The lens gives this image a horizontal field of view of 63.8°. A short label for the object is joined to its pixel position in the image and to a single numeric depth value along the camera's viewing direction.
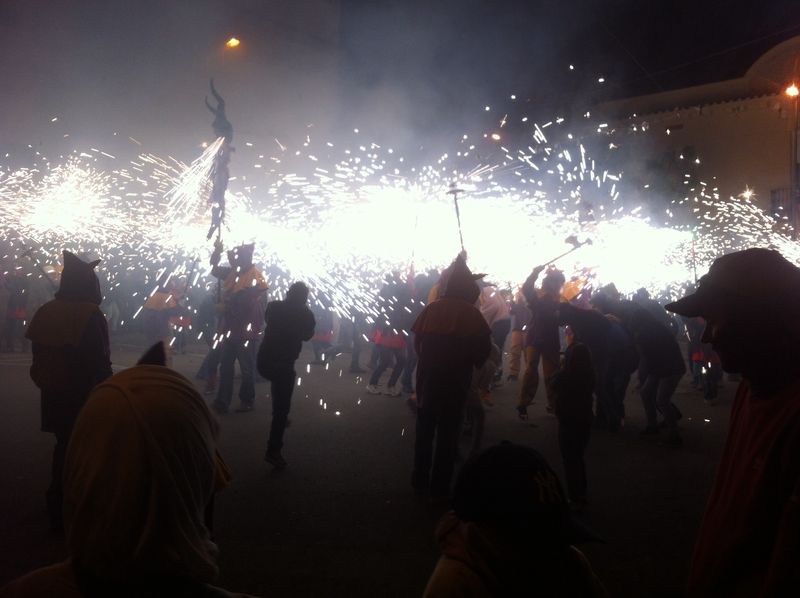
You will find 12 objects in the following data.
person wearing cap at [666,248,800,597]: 1.66
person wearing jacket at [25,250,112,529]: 4.36
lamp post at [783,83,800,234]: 22.25
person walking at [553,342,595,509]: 5.02
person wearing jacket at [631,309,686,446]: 7.19
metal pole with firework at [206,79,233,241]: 8.57
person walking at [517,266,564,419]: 8.23
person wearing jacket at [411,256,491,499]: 5.04
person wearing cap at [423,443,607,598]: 1.54
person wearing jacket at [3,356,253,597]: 1.43
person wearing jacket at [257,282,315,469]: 5.79
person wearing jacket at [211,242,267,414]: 8.04
